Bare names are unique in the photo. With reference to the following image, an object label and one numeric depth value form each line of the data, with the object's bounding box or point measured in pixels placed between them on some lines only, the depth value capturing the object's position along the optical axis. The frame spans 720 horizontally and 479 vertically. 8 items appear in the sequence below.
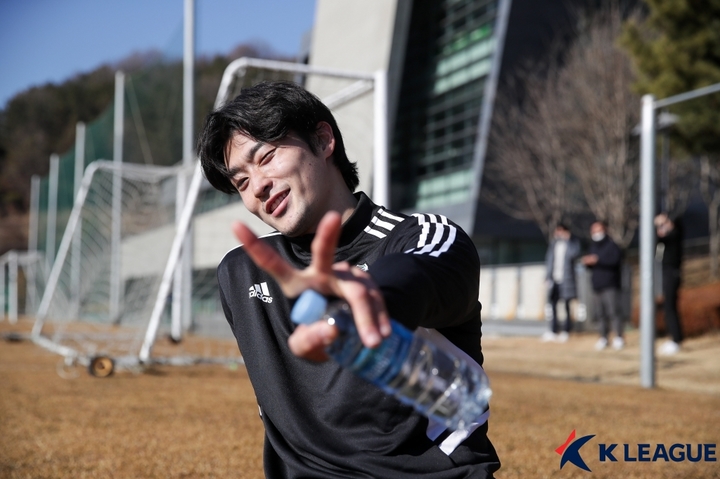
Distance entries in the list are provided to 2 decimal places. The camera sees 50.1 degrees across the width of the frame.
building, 26.28
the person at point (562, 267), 14.41
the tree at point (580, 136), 22.34
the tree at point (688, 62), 15.67
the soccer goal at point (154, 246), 9.16
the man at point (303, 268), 1.89
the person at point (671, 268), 11.72
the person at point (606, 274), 12.72
